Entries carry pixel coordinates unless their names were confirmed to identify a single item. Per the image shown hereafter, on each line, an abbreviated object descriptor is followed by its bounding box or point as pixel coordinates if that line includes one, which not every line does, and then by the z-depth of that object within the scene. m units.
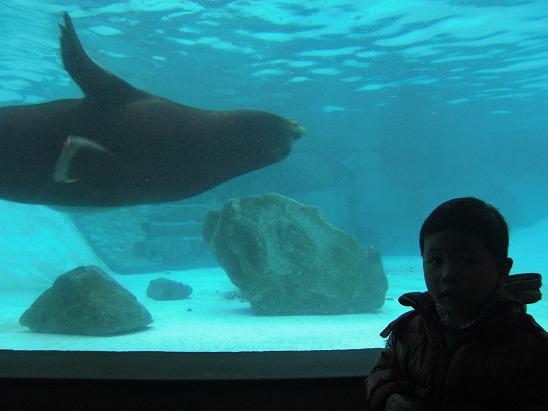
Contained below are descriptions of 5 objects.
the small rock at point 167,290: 12.93
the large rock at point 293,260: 9.98
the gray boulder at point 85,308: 7.29
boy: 1.18
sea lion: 3.17
